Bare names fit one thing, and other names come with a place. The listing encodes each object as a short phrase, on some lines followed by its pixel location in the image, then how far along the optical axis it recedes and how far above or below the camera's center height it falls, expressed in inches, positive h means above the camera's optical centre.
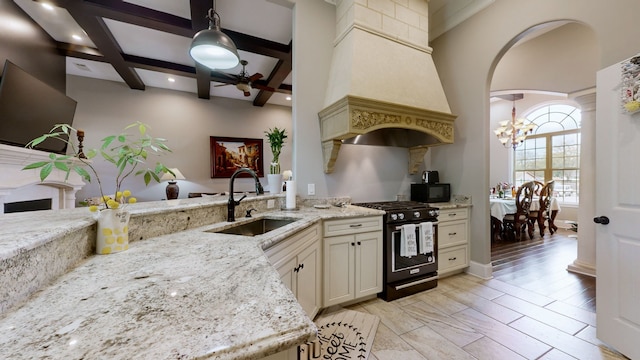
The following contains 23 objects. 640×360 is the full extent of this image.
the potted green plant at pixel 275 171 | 100.8 +4.1
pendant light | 71.2 +42.6
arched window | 220.1 +29.9
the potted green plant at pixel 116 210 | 42.5 -5.7
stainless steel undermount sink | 75.8 -15.9
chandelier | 211.5 +46.5
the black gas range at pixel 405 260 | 93.7 -33.5
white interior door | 61.9 -10.7
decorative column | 115.0 -6.8
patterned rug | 66.1 -49.8
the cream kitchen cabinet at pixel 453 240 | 111.6 -30.0
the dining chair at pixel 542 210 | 184.5 -24.2
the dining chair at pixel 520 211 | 171.3 -23.4
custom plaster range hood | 95.5 +44.8
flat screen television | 98.1 +35.4
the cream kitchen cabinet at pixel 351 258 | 85.4 -30.1
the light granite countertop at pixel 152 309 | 19.1 -13.7
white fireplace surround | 98.9 -0.8
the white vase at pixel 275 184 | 102.3 -1.7
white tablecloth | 172.2 -20.4
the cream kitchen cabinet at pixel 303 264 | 59.8 -25.0
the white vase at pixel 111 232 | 42.6 -9.7
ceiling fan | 160.2 +70.5
